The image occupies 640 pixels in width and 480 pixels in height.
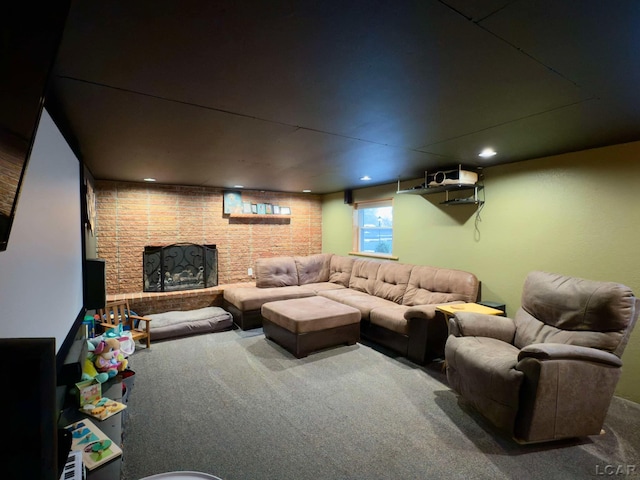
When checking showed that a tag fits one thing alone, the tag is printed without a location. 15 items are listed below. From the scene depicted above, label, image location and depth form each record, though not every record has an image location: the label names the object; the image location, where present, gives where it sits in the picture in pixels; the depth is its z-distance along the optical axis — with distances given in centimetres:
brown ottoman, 343
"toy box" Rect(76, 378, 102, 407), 182
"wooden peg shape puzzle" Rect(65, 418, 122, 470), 136
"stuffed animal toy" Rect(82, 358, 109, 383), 209
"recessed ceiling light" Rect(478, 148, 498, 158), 286
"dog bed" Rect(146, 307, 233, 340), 396
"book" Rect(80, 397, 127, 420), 175
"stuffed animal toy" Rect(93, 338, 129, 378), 228
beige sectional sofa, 329
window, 515
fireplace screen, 478
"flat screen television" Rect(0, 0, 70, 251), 64
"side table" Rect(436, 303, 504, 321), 299
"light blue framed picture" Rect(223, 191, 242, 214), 534
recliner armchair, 195
